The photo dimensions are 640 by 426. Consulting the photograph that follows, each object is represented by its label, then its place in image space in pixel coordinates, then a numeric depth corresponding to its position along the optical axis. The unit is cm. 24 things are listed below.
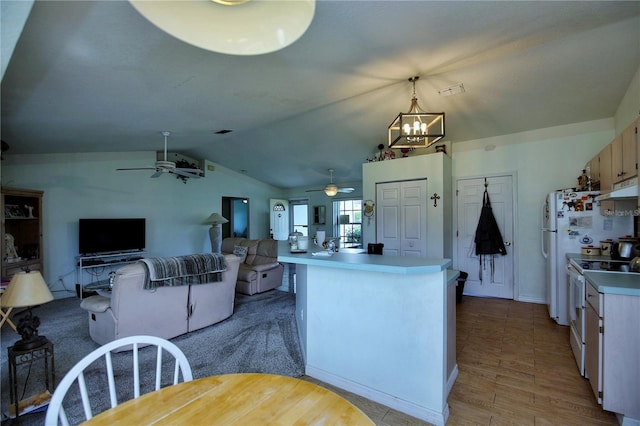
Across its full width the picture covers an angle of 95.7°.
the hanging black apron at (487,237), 464
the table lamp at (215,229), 709
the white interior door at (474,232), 466
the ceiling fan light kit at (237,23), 82
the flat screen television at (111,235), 516
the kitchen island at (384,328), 187
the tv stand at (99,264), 506
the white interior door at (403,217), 473
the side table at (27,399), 181
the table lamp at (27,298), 172
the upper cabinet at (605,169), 293
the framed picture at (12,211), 424
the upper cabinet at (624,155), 229
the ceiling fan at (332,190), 650
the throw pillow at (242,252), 544
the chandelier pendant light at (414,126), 277
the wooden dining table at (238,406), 89
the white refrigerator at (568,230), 329
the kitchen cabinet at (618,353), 177
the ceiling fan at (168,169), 441
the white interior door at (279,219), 901
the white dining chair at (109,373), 92
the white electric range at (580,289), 238
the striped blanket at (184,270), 290
